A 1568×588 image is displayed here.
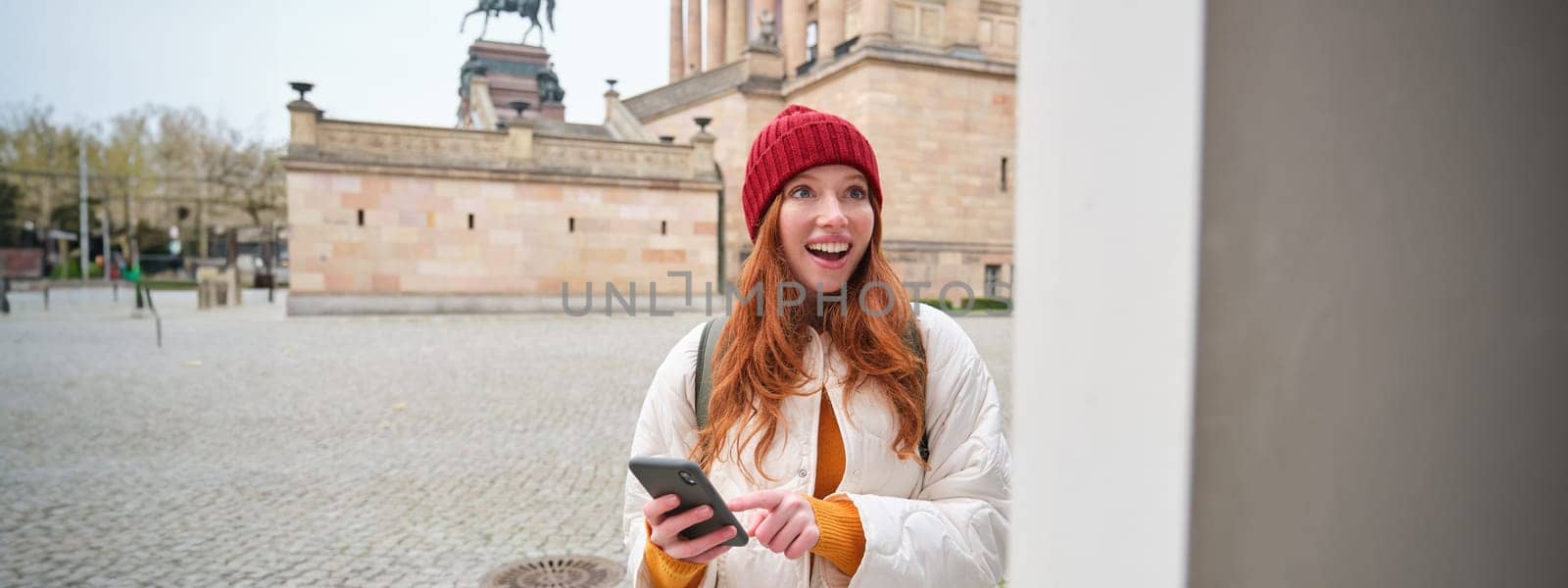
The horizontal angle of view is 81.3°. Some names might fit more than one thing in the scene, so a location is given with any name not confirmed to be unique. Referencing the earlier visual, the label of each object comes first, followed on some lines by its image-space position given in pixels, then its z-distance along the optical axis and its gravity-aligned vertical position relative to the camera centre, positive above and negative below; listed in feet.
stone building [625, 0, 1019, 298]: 77.56 +13.36
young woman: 4.88 -0.82
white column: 1.78 -0.05
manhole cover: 13.00 -4.60
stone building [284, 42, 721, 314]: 63.98 +3.18
